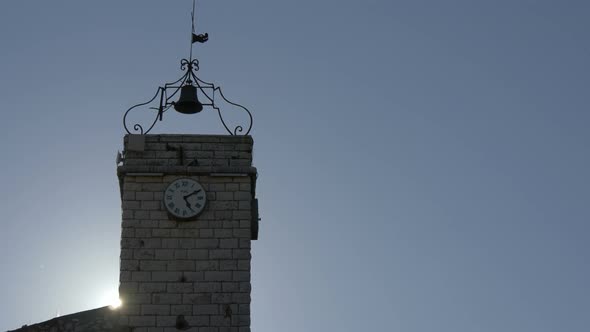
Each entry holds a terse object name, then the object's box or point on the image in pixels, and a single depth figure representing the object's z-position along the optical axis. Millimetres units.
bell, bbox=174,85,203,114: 22953
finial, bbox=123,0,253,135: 22922
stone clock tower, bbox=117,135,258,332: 21062
